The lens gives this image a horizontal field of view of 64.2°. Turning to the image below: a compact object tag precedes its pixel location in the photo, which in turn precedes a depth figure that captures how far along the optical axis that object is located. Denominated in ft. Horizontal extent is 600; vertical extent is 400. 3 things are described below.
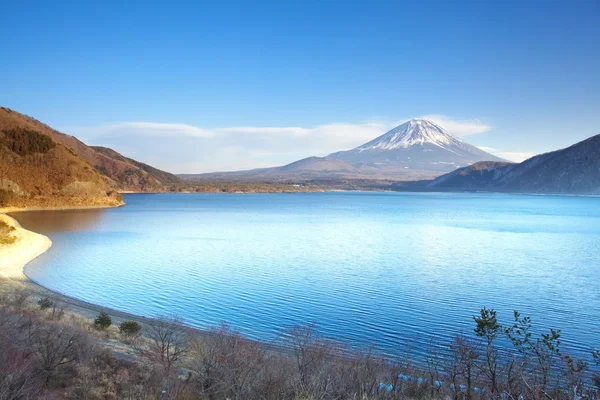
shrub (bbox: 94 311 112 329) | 41.73
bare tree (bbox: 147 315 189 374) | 29.48
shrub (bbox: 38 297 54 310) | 44.48
